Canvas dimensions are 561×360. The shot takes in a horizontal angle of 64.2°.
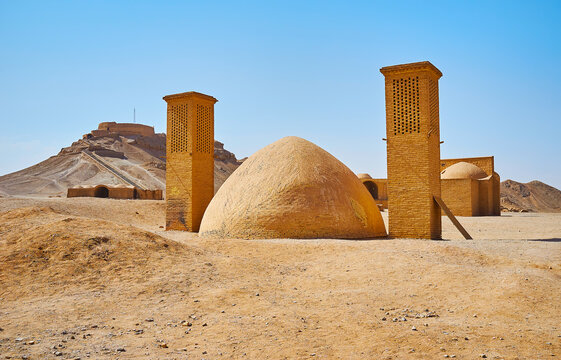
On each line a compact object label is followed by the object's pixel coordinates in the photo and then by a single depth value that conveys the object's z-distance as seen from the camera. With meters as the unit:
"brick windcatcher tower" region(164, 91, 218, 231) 15.16
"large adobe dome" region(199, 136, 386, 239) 11.24
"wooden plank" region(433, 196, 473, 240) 11.59
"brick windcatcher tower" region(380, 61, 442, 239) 11.52
